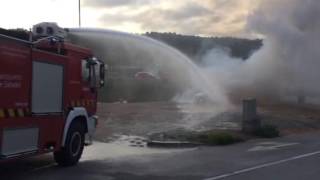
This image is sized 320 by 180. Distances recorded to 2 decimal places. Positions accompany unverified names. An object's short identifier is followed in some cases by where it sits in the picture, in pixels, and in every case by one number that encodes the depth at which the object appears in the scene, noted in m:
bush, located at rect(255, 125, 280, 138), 15.73
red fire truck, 8.11
